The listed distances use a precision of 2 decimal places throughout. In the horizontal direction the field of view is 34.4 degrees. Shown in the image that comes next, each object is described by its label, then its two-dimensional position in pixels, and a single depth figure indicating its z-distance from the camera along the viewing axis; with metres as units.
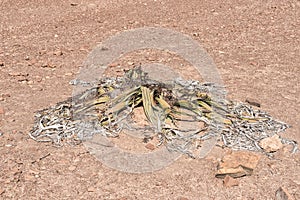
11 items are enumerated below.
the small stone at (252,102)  4.34
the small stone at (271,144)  3.65
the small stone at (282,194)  3.08
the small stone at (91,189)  3.19
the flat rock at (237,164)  3.31
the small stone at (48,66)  5.29
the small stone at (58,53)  5.61
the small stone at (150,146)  3.60
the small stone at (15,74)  5.06
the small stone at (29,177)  3.30
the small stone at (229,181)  3.24
